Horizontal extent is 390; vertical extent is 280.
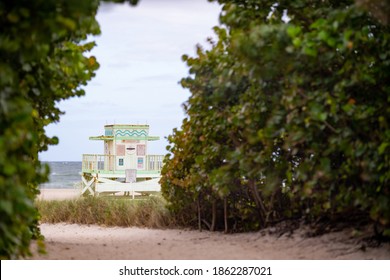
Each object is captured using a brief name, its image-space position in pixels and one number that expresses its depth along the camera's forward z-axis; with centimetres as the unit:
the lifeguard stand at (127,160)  3762
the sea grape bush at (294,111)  954
